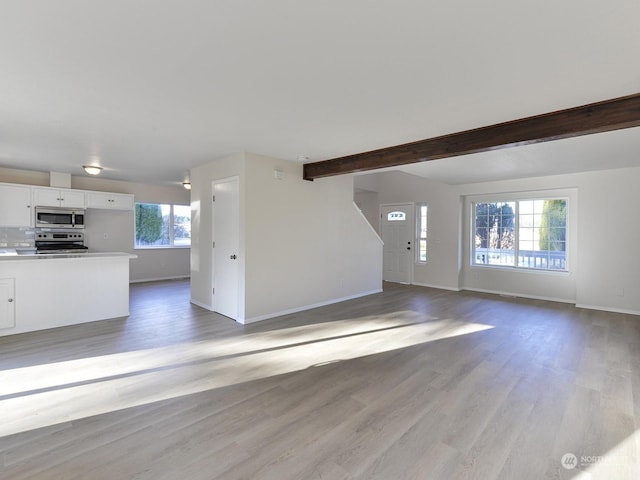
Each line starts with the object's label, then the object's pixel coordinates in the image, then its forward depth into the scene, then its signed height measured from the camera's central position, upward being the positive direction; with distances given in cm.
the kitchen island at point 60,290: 405 -81
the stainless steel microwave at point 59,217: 614 +27
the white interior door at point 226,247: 477 -24
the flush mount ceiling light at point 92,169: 558 +108
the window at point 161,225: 816 +16
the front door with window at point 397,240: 831 -20
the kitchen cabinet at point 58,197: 606 +65
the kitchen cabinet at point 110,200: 679 +67
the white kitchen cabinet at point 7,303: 399 -91
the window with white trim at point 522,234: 639 -1
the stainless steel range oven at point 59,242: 636 -23
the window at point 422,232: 808 +2
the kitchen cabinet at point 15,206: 573 +44
